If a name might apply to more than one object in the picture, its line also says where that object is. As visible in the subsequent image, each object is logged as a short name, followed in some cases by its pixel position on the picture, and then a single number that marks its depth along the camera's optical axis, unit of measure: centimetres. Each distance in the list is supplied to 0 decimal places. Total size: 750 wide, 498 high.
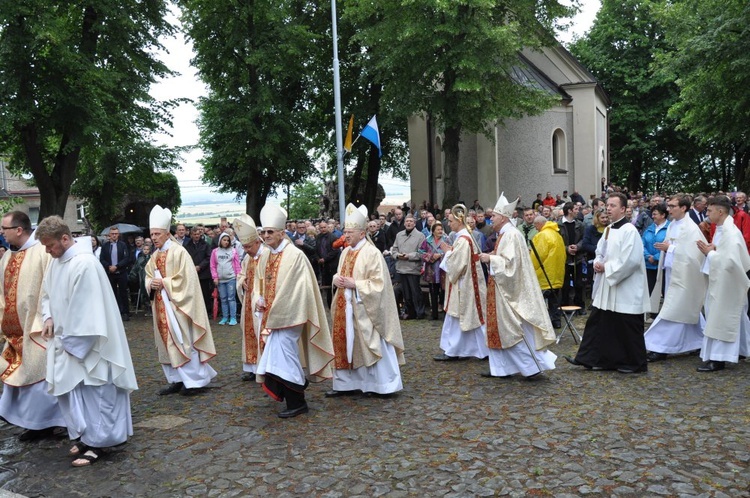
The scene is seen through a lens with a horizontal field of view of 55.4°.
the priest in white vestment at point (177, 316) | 796
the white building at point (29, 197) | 4369
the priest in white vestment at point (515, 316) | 788
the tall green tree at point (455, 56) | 2177
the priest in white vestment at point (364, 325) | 742
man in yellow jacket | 1058
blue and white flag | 1948
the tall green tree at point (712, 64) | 2173
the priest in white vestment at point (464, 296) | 896
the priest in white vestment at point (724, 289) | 807
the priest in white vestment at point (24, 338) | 621
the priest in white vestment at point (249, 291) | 780
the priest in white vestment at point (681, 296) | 870
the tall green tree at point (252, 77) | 2719
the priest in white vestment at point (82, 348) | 566
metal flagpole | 1925
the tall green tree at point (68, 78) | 1850
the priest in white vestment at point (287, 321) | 666
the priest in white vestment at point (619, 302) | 796
